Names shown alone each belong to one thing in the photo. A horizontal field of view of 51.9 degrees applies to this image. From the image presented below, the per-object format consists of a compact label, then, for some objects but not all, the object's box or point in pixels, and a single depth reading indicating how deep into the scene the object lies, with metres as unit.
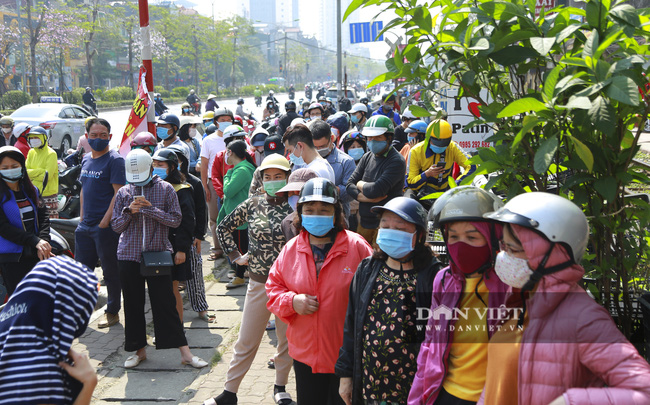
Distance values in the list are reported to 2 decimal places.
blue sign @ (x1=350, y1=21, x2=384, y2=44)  24.68
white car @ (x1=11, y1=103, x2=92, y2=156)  22.38
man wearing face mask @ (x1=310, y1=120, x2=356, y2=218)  7.24
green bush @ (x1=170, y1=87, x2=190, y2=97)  62.62
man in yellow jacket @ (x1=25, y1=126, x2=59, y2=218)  8.78
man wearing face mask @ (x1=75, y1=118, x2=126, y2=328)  6.90
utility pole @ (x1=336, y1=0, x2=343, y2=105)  24.89
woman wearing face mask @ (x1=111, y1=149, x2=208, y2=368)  5.96
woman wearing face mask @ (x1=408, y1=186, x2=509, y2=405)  2.96
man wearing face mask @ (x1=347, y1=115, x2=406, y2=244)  6.26
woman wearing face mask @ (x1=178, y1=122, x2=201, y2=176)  10.47
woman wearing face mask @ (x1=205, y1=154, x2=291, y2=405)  5.17
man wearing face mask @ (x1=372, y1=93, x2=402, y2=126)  13.82
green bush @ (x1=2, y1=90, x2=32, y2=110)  36.72
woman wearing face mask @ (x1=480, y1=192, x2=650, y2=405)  2.12
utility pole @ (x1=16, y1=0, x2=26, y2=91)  39.12
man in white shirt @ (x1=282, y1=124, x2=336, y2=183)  6.20
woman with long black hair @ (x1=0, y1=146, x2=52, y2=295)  6.22
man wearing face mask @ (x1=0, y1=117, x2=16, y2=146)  12.60
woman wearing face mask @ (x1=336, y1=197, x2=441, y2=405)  3.47
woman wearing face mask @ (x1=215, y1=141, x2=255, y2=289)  7.46
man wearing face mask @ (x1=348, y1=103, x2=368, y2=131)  12.61
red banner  8.58
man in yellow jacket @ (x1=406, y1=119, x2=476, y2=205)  6.92
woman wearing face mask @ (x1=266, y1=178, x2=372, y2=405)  4.05
